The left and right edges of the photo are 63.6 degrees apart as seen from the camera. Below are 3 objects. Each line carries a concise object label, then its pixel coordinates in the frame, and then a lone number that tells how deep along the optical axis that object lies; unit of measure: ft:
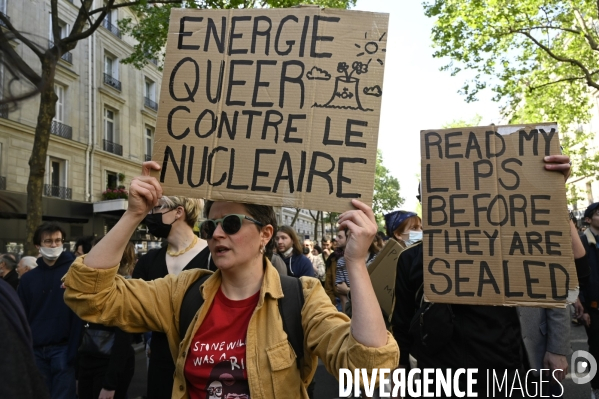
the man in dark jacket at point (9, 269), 21.81
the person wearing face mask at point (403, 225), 14.55
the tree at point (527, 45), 48.39
